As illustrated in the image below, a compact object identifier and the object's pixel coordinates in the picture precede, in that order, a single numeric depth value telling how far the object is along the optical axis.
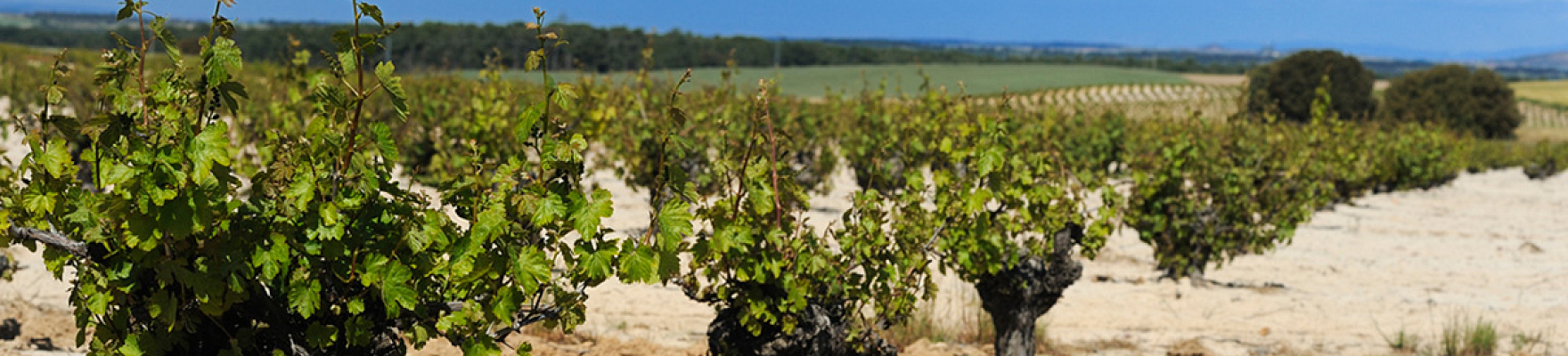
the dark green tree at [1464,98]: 43.97
